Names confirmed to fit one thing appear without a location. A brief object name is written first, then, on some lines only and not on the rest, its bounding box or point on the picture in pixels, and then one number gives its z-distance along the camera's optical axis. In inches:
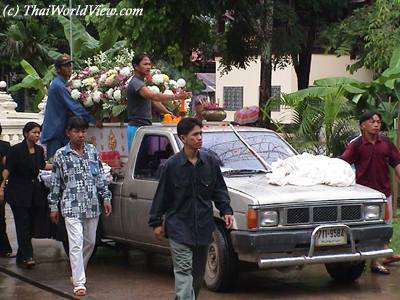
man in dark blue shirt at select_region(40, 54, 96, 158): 434.0
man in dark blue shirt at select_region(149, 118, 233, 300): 285.3
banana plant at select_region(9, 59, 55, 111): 1009.5
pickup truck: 345.7
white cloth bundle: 370.0
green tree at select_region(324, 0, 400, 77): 645.3
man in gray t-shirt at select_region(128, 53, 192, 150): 418.0
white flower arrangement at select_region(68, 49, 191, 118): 445.4
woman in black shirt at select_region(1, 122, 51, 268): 423.2
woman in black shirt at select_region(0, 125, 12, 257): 455.8
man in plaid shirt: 360.2
